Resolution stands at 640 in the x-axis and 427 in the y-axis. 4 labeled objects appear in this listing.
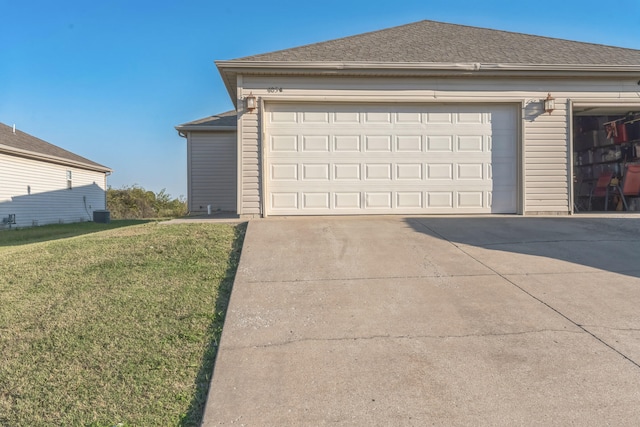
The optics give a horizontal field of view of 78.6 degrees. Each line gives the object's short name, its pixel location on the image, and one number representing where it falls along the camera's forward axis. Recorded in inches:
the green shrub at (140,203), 848.9
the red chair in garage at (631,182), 362.9
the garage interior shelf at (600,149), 382.9
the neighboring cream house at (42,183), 565.3
